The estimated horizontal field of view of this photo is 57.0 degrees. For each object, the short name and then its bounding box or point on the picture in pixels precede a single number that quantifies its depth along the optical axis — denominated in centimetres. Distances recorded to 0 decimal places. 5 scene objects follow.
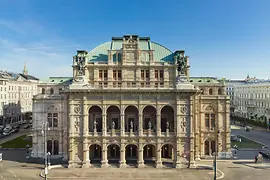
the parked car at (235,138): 7514
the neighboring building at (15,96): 9719
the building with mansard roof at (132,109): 4897
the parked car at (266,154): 5701
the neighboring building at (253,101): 10688
